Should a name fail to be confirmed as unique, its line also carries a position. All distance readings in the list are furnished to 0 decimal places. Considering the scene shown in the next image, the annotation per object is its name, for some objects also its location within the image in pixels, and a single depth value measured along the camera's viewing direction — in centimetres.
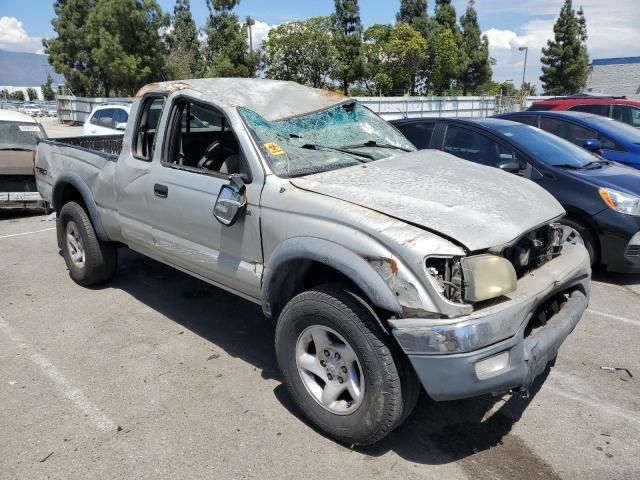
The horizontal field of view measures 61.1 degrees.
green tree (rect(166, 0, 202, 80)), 3656
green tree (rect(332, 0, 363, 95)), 4147
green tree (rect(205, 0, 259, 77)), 3506
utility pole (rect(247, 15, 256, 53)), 3691
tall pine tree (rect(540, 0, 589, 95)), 5122
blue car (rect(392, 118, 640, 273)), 529
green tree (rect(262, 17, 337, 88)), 3862
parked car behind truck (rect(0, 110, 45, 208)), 847
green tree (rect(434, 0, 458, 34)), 5122
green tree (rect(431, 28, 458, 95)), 4709
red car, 1060
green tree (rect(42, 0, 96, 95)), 3616
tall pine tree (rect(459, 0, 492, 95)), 5103
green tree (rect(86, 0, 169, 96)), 3130
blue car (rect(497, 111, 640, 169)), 737
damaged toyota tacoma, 252
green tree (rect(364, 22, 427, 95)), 4341
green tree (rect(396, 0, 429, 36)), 5162
